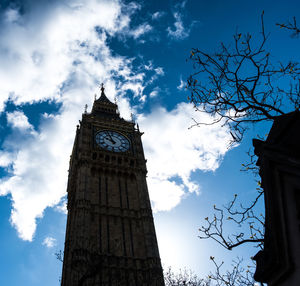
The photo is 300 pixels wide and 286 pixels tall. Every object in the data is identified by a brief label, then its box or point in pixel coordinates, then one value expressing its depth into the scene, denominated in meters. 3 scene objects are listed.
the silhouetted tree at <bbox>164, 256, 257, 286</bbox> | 23.35
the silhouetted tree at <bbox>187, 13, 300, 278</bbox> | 9.02
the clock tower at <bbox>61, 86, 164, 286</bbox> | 34.19
